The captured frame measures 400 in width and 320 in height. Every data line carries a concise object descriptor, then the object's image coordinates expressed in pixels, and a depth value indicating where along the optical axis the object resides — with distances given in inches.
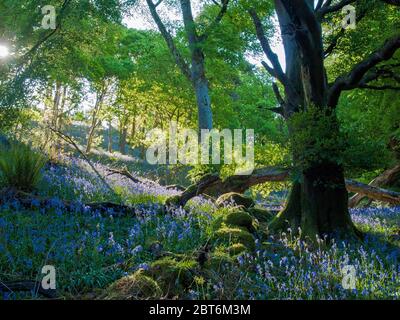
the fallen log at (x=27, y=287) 177.8
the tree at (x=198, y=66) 690.8
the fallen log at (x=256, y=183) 462.2
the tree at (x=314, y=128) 291.3
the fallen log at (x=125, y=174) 555.7
